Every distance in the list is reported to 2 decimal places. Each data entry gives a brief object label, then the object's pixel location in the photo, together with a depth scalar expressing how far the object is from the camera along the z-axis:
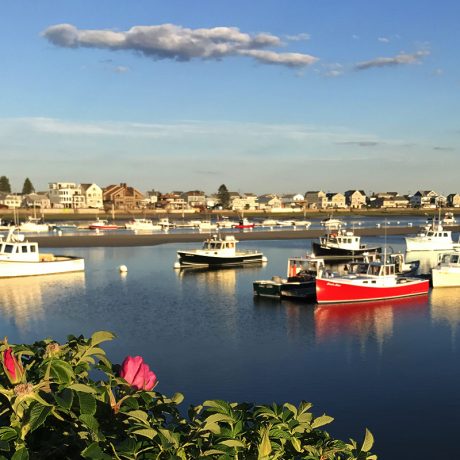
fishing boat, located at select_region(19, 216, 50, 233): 134.91
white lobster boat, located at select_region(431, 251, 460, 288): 49.53
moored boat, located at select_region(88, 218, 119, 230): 142.38
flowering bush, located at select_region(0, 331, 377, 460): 4.06
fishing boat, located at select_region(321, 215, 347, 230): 144.05
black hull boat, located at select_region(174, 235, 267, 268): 67.81
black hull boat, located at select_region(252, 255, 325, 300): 44.88
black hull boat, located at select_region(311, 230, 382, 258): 83.12
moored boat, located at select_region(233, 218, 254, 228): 156.00
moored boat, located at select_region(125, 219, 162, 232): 140.54
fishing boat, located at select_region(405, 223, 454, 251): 88.50
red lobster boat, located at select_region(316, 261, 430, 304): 42.03
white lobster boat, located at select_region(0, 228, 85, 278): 57.16
